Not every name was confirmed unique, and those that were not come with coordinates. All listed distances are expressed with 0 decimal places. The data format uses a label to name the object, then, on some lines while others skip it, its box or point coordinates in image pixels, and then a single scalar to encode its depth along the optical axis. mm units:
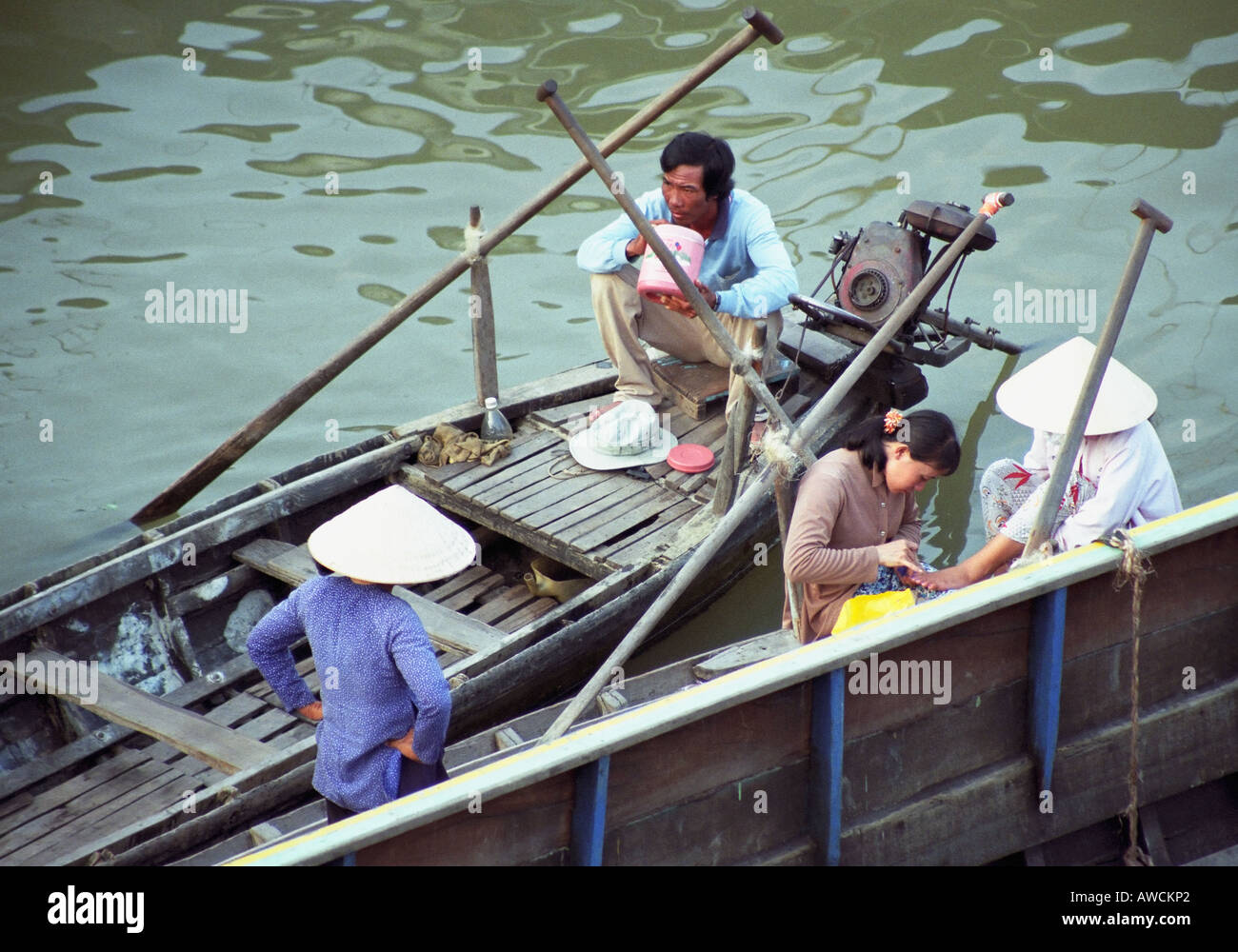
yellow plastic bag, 7730
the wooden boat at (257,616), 8156
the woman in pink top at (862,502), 7699
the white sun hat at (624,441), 10852
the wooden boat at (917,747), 6137
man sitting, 10219
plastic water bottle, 11125
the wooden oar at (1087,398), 7176
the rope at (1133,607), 7012
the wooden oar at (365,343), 9547
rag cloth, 10789
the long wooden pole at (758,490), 7359
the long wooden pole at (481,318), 10445
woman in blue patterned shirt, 6191
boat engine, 11008
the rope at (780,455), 8219
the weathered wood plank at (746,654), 8180
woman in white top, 7828
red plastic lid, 10773
